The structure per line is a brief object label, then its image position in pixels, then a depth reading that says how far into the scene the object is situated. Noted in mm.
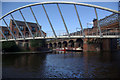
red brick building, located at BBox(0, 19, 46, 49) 31409
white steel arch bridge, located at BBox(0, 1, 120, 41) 10922
